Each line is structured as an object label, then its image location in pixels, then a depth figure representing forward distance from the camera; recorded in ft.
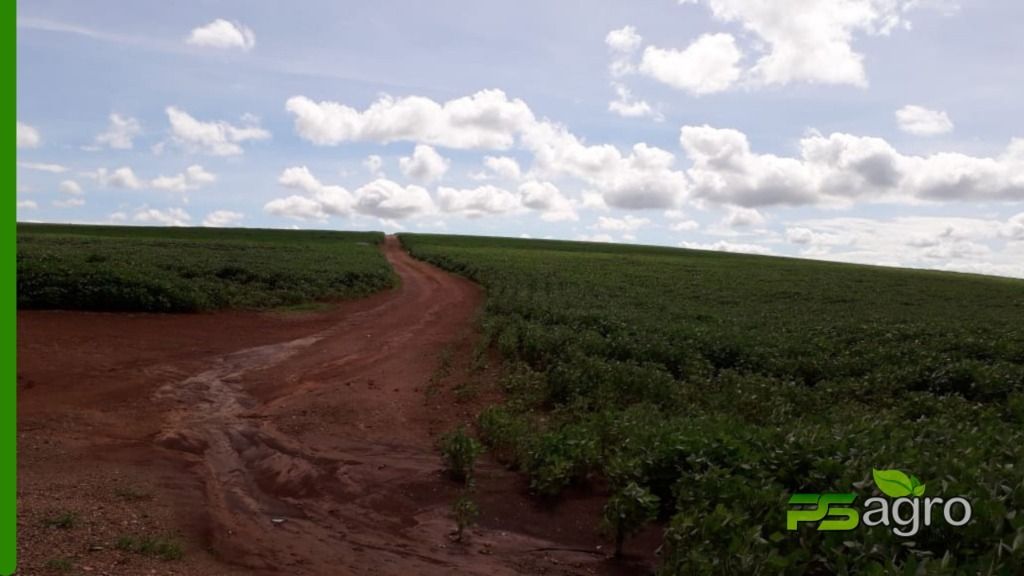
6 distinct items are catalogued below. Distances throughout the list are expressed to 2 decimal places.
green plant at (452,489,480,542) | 21.89
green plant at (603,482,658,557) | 20.08
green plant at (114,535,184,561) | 18.13
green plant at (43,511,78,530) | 18.97
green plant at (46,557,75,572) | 16.51
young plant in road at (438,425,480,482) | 26.30
